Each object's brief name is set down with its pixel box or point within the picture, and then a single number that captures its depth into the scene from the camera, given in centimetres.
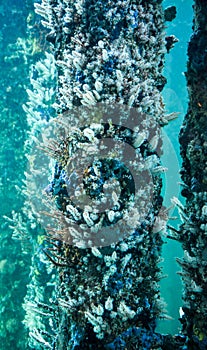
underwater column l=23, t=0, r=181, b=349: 265
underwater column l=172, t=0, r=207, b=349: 277
